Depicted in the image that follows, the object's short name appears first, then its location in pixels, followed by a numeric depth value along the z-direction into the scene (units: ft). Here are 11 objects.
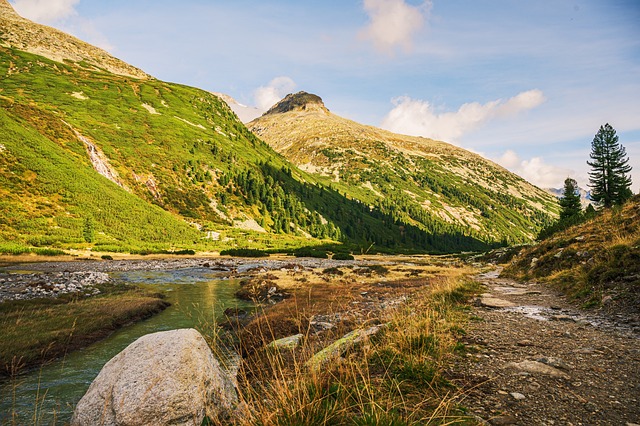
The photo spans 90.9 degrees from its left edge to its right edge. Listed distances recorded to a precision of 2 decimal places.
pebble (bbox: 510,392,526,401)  13.58
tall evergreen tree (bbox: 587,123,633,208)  217.36
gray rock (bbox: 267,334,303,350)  27.60
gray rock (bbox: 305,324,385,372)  16.15
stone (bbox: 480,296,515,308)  36.54
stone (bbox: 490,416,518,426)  11.64
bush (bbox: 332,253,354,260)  224.16
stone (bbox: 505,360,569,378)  16.07
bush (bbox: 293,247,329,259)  231.71
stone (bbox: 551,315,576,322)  28.08
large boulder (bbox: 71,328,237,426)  16.52
